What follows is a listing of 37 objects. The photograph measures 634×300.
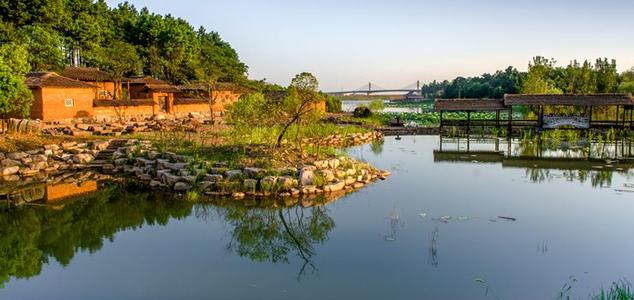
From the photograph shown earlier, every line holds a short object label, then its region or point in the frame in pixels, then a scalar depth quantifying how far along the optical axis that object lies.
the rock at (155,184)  15.69
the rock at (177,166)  15.95
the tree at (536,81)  40.72
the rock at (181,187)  14.88
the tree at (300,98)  17.47
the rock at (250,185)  14.45
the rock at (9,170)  17.17
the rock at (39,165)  17.97
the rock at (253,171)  14.97
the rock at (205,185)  14.64
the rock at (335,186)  14.99
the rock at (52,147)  19.33
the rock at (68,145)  19.76
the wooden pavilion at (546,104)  30.55
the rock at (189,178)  14.98
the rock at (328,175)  15.46
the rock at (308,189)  14.66
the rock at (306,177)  14.86
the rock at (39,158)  18.33
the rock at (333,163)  16.55
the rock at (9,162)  17.56
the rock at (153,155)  17.91
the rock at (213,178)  14.79
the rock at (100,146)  20.05
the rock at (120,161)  18.64
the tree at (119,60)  31.61
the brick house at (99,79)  30.14
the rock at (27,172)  17.47
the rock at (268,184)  14.43
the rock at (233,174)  14.91
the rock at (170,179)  15.25
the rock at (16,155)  18.11
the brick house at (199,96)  34.34
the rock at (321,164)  16.22
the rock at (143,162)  17.41
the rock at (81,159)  18.97
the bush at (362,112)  42.31
